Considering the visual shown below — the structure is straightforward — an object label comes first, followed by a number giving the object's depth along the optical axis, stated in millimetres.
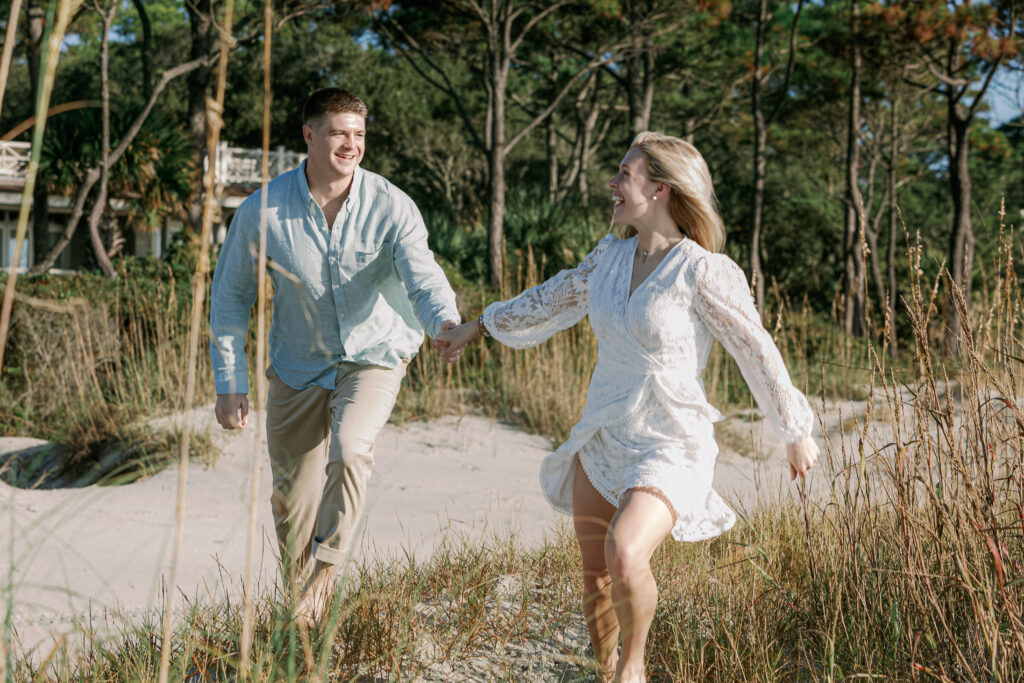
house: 24797
